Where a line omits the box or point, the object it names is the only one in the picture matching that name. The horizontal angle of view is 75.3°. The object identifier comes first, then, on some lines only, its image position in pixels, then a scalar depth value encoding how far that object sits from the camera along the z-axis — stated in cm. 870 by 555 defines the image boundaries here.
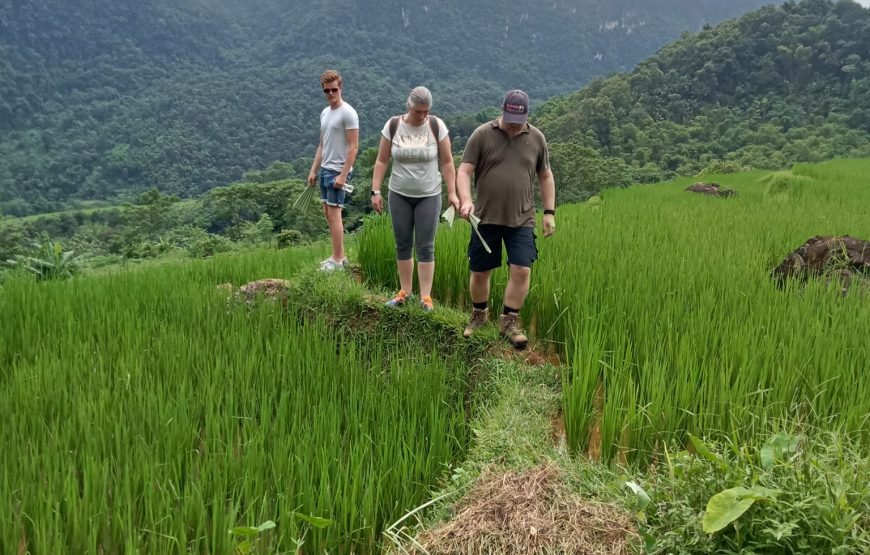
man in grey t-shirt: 432
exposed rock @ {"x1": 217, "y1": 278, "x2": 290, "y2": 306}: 413
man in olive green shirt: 312
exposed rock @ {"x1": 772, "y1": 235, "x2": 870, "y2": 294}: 376
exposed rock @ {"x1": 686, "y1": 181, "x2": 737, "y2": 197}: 973
